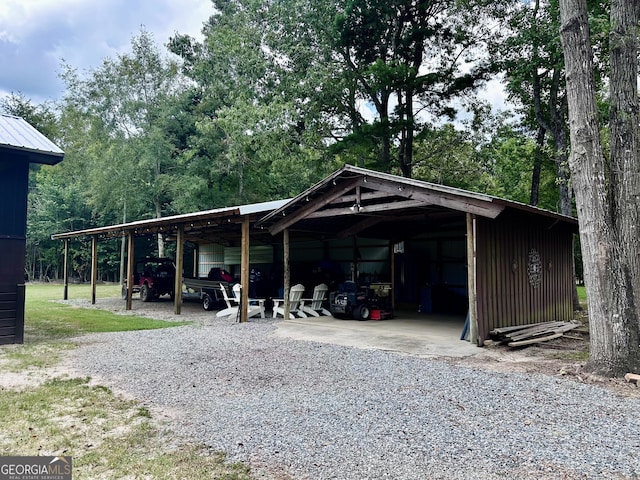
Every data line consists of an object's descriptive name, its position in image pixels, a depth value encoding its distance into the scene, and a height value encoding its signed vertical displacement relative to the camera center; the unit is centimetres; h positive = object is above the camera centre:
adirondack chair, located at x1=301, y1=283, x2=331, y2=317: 1166 -84
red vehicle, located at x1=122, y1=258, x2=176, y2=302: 1564 -33
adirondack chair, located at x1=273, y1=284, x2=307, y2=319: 1125 -84
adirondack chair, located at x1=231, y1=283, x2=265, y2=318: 1066 -92
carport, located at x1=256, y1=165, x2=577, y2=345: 749 +72
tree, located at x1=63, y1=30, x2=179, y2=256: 2216 +785
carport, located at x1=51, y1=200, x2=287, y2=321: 1038 +130
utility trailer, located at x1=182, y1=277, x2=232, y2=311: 1319 -67
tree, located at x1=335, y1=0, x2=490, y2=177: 1639 +883
